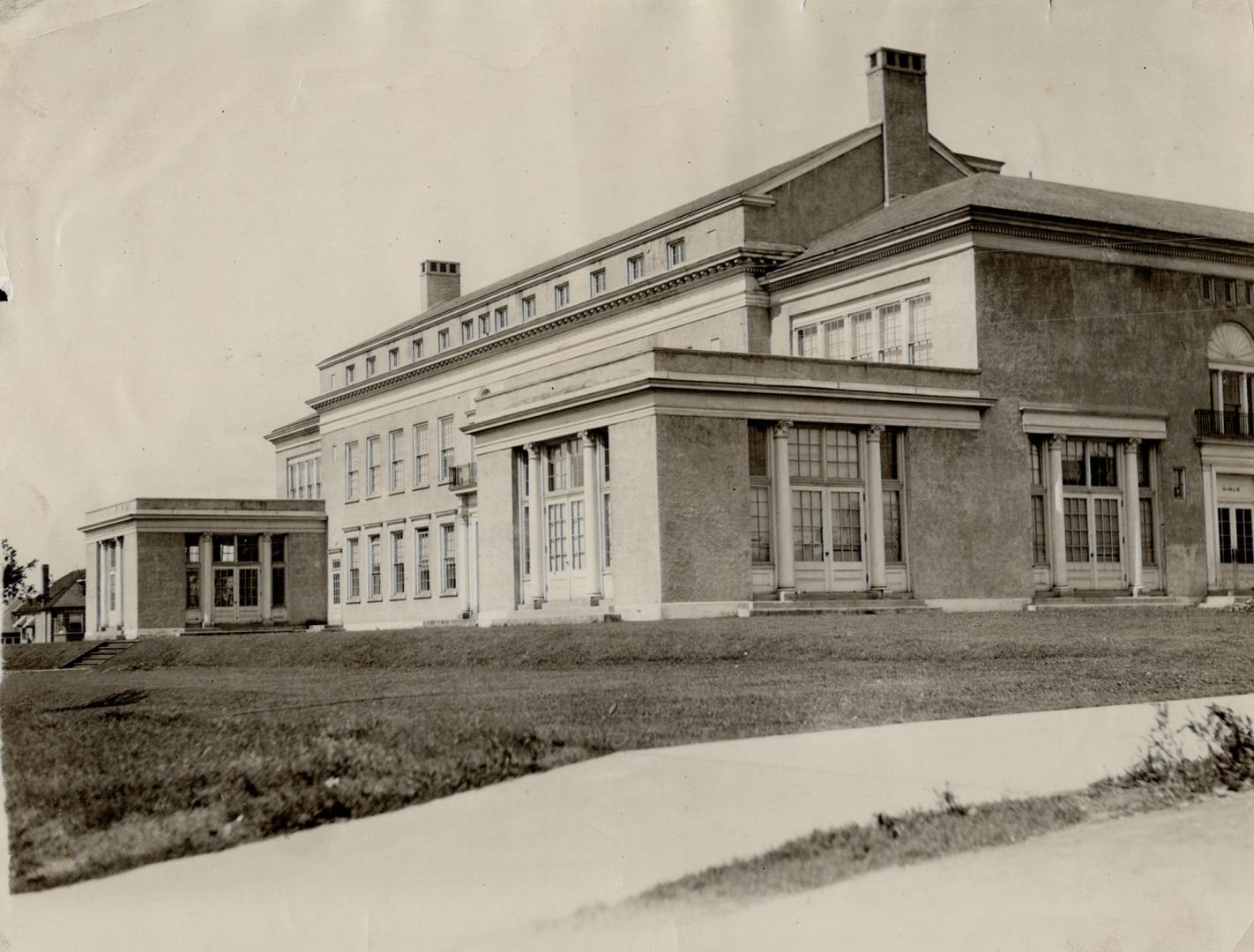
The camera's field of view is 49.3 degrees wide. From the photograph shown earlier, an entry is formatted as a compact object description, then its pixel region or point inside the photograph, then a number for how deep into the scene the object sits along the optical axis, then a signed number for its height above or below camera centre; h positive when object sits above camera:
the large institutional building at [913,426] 27.55 +2.69
